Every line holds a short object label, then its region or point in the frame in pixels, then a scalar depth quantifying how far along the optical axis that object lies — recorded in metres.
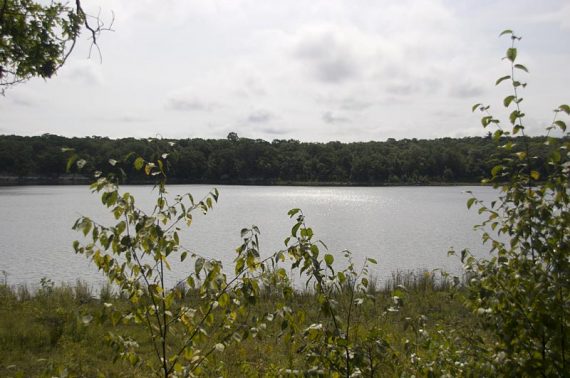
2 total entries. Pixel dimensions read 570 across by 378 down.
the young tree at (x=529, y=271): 2.93
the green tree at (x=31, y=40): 7.02
